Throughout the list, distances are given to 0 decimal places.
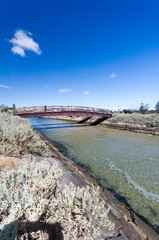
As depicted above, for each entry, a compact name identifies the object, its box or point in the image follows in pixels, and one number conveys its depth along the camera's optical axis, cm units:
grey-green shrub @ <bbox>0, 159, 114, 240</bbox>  136
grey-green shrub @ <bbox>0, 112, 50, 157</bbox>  420
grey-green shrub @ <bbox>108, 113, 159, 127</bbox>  2114
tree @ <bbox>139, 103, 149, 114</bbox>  4125
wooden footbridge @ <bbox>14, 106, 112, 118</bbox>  2044
